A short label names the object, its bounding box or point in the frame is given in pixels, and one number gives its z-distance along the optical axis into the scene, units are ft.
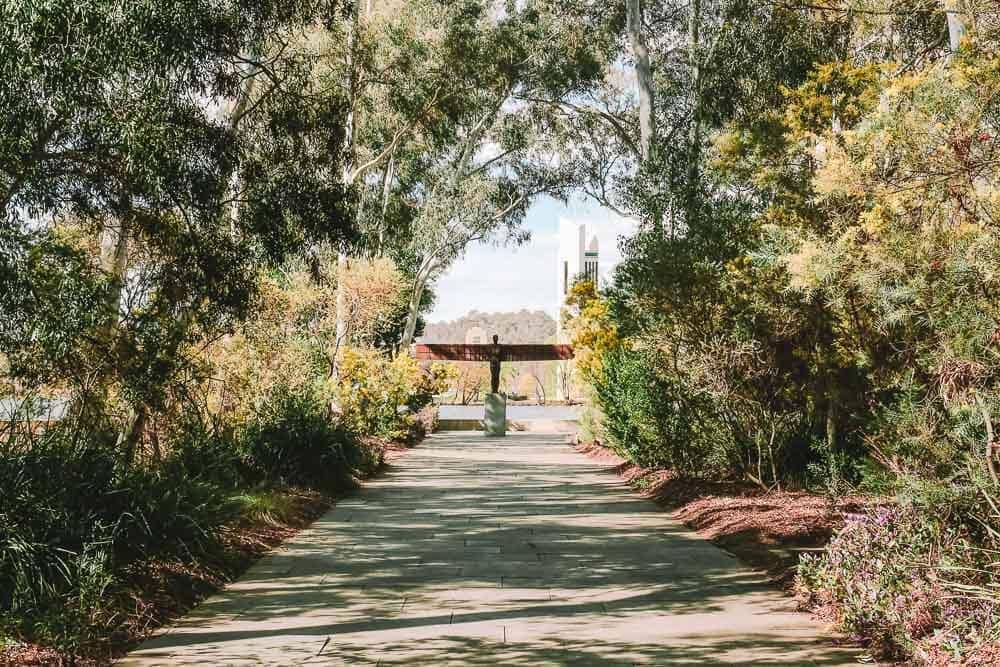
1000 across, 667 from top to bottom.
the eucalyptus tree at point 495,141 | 68.33
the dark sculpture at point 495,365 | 80.69
